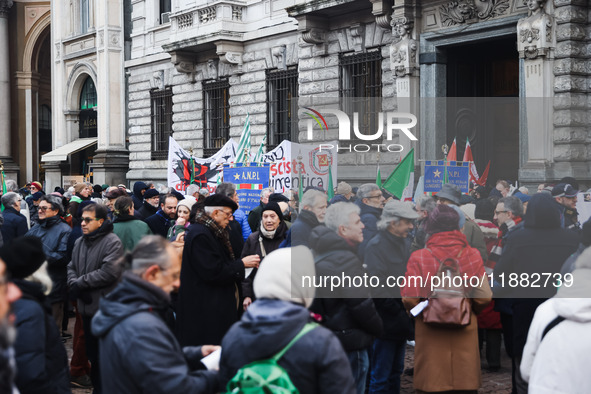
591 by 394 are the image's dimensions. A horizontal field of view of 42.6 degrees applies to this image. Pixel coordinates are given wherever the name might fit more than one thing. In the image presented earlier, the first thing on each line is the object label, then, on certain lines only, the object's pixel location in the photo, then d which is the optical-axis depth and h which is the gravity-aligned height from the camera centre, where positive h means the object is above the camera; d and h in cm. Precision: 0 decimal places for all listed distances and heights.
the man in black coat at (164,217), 851 -41
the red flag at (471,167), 1262 +18
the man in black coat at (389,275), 550 -71
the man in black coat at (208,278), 575 -75
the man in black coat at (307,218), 627 -33
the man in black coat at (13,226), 912 -52
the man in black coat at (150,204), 969 -29
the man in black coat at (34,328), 359 -71
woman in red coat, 514 -86
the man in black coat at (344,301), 473 -77
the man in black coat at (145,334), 321 -66
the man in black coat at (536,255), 555 -58
